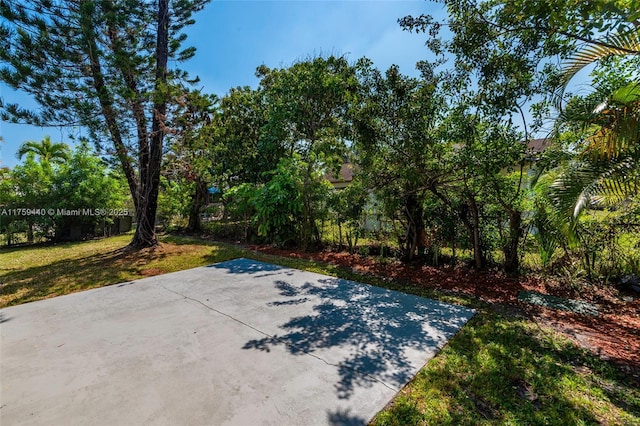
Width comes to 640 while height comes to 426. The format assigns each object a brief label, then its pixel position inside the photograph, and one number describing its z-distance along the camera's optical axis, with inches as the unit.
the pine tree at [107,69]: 211.5
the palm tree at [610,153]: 112.0
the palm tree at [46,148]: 632.9
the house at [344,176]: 730.1
